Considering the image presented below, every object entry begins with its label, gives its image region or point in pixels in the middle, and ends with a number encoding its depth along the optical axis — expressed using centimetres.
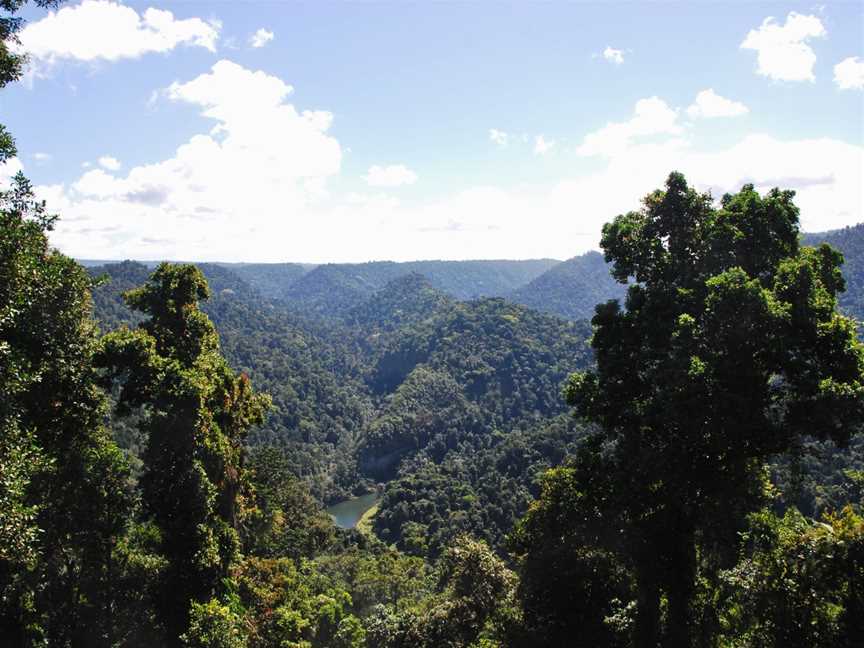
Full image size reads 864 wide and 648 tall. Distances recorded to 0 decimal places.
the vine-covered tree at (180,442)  1583
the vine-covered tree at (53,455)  884
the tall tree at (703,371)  1111
